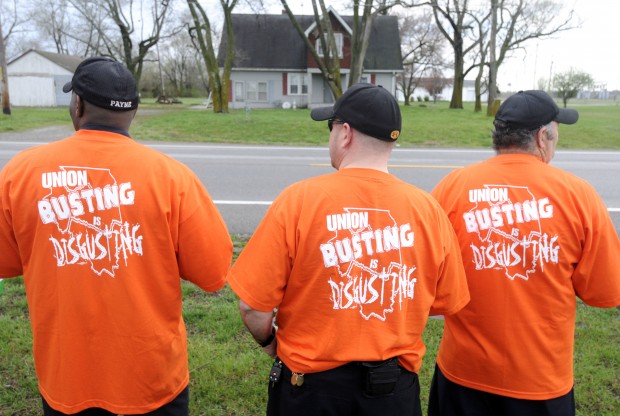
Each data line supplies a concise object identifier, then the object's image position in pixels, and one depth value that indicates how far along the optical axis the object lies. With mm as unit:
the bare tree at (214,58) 28406
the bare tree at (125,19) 36656
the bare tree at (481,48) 38094
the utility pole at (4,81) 24219
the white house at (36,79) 41406
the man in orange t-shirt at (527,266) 2246
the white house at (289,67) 37656
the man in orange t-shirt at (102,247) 2033
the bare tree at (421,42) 46938
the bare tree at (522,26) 33469
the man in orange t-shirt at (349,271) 1936
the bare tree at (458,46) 38388
